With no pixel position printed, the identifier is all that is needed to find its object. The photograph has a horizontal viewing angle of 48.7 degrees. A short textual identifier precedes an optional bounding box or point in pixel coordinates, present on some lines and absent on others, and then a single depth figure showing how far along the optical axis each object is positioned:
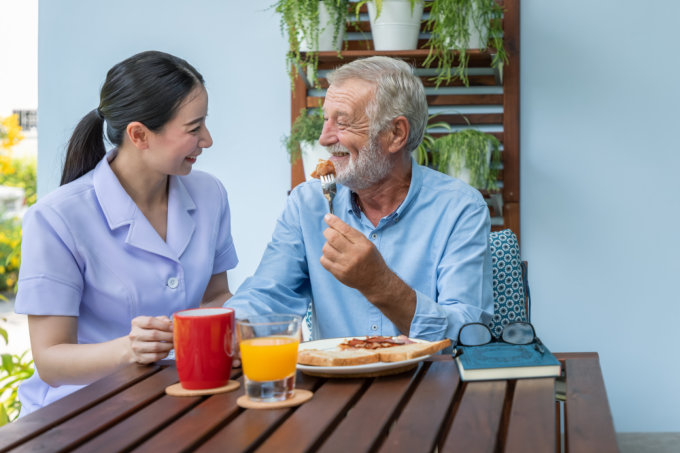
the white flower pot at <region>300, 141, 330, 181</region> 2.45
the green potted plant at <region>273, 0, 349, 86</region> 2.44
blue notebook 1.10
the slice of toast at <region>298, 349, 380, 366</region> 1.12
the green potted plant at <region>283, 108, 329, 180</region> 2.47
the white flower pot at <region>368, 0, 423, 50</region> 2.42
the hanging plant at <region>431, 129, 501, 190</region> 2.46
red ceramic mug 1.08
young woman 1.49
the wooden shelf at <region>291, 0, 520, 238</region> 2.62
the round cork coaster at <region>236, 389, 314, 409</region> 0.99
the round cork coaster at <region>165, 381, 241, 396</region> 1.07
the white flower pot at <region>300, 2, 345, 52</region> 2.46
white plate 1.12
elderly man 1.67
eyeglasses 1.20
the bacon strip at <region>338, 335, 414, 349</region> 1.20
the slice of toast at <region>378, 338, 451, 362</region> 1.13
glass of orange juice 1.01
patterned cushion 1.89
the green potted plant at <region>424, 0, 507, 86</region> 2.39
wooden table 0.84
